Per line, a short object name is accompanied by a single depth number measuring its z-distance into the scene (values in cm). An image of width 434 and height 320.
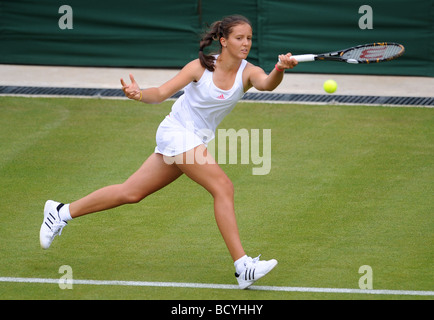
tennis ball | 1708
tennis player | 1114
